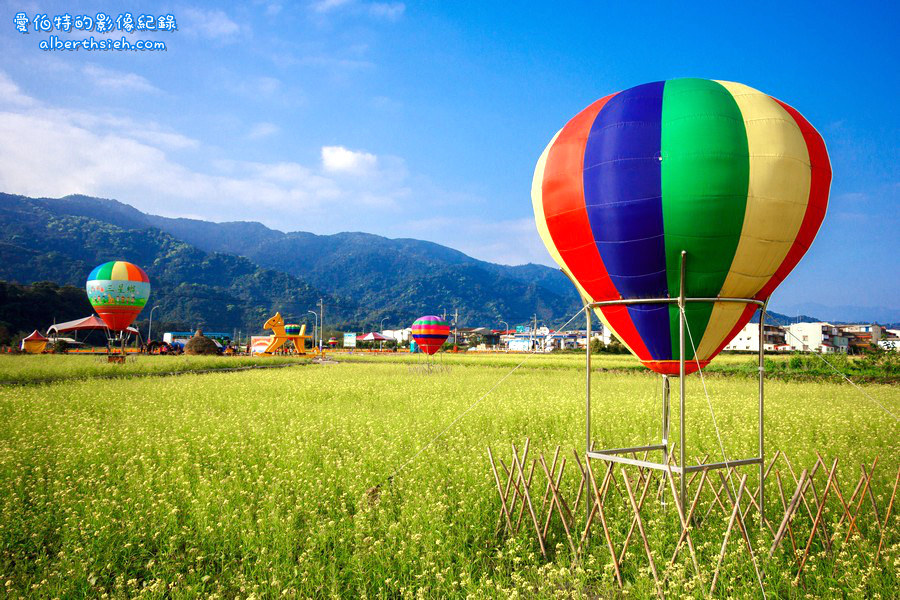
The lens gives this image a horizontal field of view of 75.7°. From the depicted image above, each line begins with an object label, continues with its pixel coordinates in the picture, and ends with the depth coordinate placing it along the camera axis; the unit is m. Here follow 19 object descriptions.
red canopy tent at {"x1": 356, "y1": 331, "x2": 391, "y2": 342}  97.94
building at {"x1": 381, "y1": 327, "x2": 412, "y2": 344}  128.56
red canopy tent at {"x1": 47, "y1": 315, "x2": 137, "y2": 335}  59.16
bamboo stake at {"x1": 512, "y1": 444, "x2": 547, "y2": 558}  6.37
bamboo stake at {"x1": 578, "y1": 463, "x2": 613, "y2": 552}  6.14
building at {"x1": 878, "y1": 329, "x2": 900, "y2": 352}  111.93
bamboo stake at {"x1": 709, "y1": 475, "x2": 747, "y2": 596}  5.11
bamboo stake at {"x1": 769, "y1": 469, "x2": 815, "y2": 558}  6.00
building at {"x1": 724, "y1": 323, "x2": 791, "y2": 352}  91.75
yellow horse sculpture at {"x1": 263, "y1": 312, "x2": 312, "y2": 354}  53.44
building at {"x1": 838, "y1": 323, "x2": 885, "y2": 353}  91.19
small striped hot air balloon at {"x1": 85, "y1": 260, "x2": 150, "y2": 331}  31.16
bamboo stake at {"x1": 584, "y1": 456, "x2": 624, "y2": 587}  5.48
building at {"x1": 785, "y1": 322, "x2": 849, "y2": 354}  94.11
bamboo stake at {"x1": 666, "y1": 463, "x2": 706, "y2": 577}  5.45
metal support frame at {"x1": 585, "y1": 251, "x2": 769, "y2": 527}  6.17
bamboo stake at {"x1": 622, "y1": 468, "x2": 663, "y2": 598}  5.10
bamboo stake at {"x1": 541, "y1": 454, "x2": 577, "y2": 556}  6.44
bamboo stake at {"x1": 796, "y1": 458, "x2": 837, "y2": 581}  5.77
